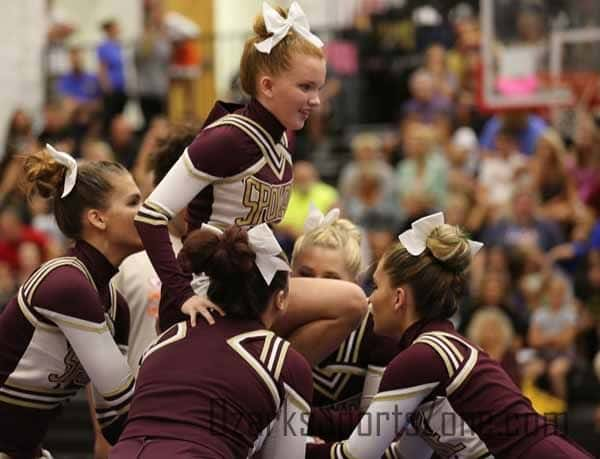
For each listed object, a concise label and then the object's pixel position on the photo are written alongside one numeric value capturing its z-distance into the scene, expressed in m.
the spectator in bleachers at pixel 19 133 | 20.78
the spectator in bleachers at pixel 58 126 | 20.71
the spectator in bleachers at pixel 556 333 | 13.88
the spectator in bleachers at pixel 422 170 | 17.49
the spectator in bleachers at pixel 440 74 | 20.66
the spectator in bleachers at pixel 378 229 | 16.12
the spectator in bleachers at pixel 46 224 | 18.13
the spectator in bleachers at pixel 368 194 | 17.29
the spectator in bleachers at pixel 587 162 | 16.75
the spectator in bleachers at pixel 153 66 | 22.70
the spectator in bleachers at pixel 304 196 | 17.12
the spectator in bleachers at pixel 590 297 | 14.73
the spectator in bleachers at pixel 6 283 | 16.94
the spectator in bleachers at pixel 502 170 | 16.95
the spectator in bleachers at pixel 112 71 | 22.83
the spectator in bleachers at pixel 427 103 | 20.30
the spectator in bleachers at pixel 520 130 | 18.36
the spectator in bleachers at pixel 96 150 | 18.53
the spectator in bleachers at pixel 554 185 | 16.66
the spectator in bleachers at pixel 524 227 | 15.97
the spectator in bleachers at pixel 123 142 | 20.70
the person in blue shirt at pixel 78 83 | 23.10
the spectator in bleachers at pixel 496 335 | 13.59
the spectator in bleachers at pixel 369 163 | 17.58
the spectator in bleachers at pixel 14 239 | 17.58
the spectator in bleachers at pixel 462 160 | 17.17
